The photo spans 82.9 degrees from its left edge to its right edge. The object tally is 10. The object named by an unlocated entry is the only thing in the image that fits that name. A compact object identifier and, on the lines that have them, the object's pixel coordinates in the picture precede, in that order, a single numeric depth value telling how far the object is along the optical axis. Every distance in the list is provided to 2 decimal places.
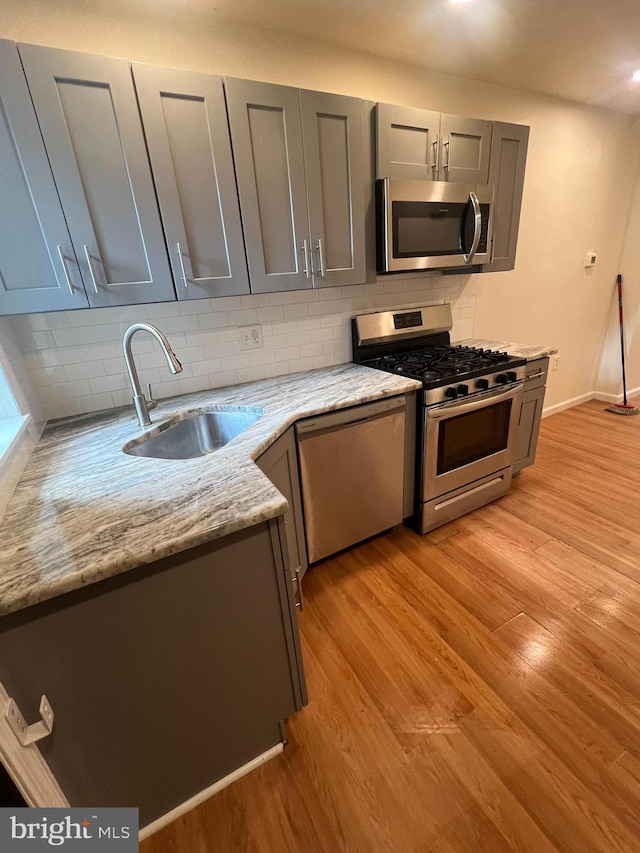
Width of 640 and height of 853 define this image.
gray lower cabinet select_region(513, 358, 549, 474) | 2.38
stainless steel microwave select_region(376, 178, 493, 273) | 1.88
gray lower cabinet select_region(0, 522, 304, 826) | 0.80
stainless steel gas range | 1.97
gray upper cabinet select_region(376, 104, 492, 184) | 1.80
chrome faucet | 1.31
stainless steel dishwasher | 1.71
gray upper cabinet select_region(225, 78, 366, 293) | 1.52
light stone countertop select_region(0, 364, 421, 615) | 0.78
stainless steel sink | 1.65
